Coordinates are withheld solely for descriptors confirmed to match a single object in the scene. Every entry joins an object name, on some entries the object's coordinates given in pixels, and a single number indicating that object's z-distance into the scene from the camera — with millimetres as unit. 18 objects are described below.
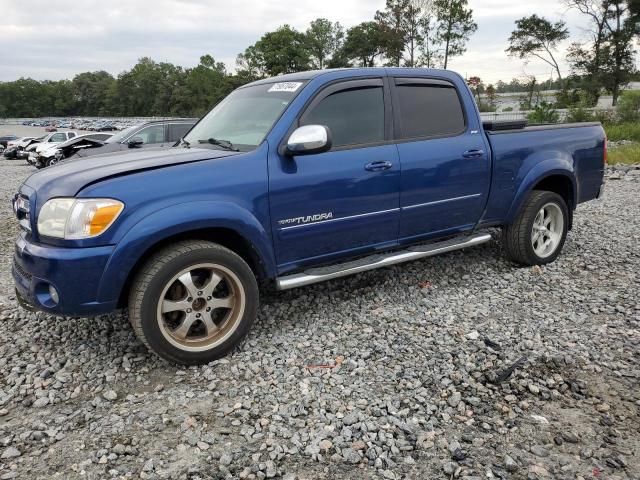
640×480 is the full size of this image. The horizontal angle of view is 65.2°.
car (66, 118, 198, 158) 12352
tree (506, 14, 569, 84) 43188
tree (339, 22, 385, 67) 67688
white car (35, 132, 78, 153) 24594
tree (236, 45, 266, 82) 81688
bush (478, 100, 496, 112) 37678
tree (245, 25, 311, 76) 78500
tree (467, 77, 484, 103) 42875
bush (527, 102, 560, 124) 18047
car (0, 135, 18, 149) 36984
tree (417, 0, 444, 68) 49469
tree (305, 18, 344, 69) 80250
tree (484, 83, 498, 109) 49234
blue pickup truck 3025
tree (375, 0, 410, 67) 51594
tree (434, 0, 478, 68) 46594
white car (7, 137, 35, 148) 28091
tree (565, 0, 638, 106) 38594
